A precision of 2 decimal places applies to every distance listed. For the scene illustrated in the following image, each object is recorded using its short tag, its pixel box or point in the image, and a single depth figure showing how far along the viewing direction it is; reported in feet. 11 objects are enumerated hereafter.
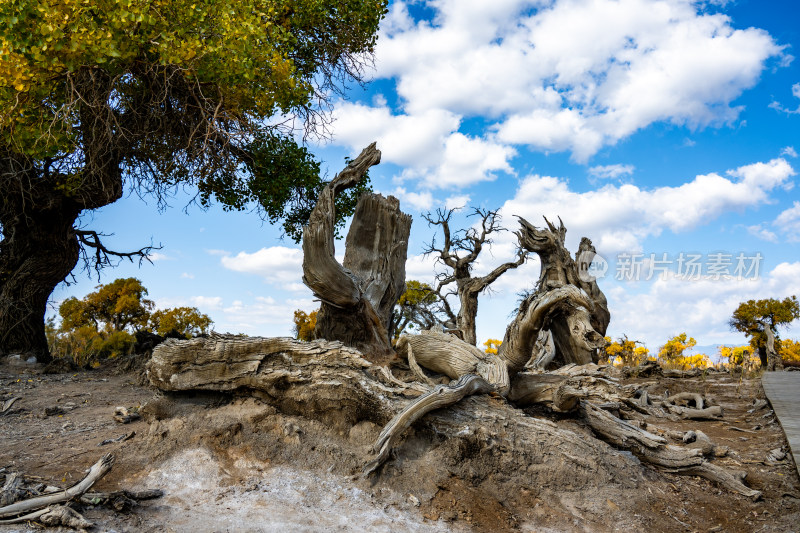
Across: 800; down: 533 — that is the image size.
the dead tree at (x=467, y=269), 50.67
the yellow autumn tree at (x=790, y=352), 60.29
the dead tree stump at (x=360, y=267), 23.47
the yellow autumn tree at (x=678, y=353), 53.47
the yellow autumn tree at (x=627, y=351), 54.80
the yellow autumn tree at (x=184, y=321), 48.80
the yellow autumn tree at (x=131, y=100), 23.85
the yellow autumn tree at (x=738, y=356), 54.13
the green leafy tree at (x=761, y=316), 56.53
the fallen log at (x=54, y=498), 11.48
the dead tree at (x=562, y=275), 40.47
